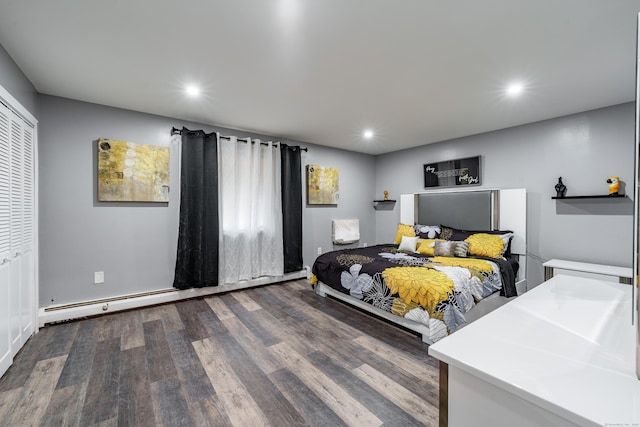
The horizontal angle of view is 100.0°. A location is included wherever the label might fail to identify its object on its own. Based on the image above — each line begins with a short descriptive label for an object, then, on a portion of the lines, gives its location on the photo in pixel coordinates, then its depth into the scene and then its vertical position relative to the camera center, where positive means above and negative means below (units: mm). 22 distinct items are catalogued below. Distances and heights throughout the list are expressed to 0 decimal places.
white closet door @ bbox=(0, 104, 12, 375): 1946 -196
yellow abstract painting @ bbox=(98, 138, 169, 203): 3014 +498
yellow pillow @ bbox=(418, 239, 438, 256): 3783 -485
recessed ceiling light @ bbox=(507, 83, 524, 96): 2541 +1208
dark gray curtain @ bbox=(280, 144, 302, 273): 4324 +101
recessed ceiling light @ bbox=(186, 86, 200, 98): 2639 +1237
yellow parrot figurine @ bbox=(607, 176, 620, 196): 2891 +290
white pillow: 3974 -467
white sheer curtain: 3807 +36
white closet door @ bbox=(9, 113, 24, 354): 2141 -111
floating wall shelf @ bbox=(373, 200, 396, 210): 5414 +183
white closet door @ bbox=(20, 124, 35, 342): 2375 -217
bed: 2402 -590
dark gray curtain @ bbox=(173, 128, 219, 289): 3430 +8
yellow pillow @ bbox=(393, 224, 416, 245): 4414 -320
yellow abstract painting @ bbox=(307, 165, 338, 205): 4715 +505
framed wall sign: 4184 +658
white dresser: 562 -393
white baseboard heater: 2760 -1032
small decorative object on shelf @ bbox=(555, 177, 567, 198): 3299 +284
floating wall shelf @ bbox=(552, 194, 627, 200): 2881 +169
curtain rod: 3426 +1081
